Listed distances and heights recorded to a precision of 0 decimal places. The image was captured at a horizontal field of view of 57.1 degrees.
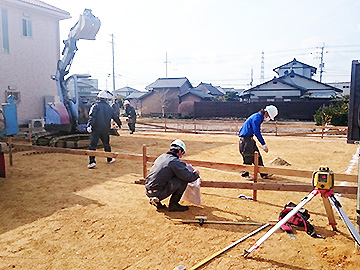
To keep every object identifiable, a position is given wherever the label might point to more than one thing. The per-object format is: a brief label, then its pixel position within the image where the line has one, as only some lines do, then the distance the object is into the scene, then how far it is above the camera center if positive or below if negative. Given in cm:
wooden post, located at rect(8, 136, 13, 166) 813 -93
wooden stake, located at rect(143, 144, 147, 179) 599 -95
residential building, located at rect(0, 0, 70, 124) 1467 +268
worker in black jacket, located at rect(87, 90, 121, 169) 807 -35
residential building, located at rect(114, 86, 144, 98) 8075 +468
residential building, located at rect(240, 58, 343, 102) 3225 +196
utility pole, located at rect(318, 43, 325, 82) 6057 +839
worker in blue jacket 653 -46
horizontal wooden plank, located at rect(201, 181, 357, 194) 424 -107
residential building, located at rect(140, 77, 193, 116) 3941 +157
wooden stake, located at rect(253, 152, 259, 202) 523 -90
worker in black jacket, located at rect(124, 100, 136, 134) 1597 -29
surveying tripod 331 -86
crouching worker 457 -95
